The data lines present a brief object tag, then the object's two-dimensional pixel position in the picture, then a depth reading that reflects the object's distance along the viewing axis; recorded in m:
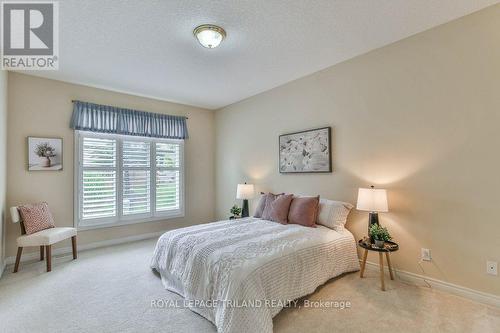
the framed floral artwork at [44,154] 3.65
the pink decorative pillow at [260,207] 3.71
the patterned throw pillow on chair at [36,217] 3.25
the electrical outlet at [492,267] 2.23
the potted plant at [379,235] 2.60
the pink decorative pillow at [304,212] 3.12
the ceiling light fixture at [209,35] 2.47
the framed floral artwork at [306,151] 3.53
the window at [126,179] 4.09
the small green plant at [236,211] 4.54
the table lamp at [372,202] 2.67
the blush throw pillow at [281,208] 3.32
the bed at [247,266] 1.84
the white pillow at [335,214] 3.06
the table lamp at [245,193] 4.42
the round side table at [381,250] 2.54
